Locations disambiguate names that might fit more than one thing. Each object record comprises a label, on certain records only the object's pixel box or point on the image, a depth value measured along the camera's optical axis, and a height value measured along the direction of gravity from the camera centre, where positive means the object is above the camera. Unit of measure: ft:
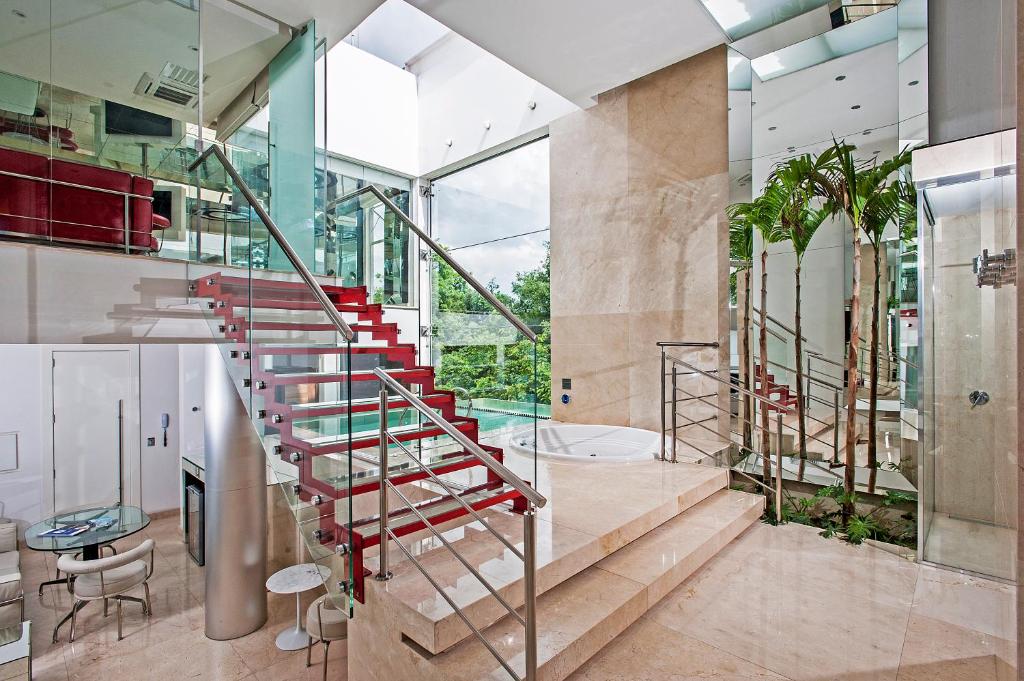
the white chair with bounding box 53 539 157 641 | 14.70 -7.28
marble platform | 6.53 -3.60
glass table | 15.35 -6.40
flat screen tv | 12.67 +5.67
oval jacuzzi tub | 15.15 -3.46
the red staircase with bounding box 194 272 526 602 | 7.10 -1.09
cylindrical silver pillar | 14.26 -4.97
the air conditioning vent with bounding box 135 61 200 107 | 14.38 +7.45
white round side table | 13.43 -6.84
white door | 20.33 -3.59
